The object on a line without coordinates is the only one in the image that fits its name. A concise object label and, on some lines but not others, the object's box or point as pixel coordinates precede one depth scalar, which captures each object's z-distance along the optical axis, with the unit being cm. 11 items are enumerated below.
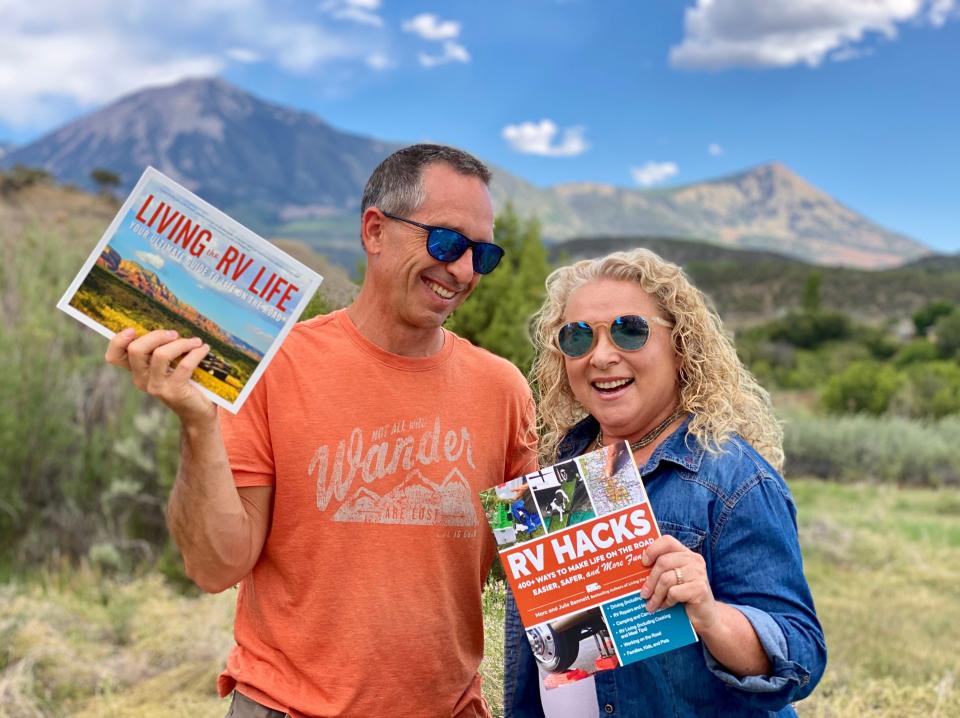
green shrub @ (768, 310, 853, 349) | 3581
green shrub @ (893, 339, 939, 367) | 2809
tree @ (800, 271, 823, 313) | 3806
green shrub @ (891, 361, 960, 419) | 1973
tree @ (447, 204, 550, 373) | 609
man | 211
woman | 170
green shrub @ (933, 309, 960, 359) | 2895
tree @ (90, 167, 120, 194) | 4569
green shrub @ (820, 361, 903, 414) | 2030
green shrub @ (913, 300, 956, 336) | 3475
